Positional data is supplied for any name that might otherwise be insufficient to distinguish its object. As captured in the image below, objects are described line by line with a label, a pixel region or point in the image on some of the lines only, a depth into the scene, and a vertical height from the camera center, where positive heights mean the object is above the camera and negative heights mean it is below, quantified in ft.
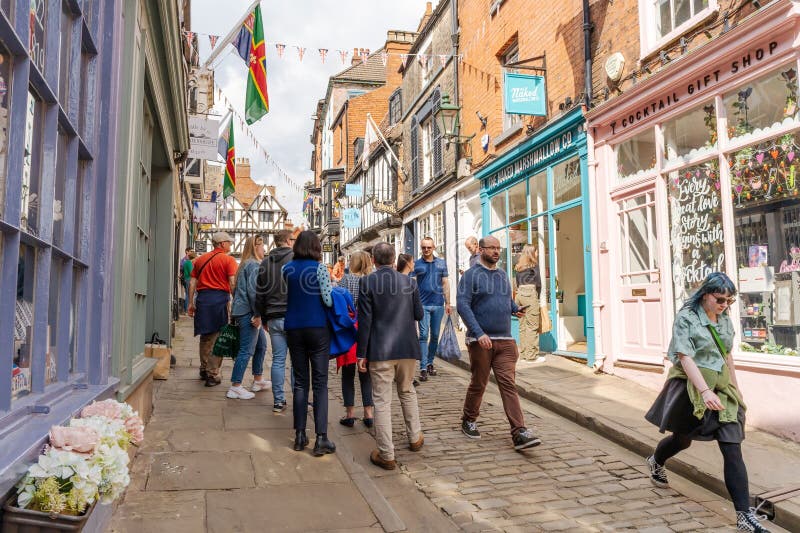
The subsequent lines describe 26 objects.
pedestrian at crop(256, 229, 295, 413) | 18.47 -0.25
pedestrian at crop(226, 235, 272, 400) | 19.89 -0.36
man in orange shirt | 21.02 +0.18
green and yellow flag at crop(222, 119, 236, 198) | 50.24 +11.64
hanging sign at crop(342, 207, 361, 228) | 81.46 +11.28
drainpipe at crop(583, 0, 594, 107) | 27.40 +11.49
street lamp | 41.37 +12.94
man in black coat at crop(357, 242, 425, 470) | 14.60 -1.23
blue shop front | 28.84 +4.49
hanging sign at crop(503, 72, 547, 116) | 30.66 +10.73
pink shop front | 17.58 +3.26
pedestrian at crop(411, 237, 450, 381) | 25.48 +0.03
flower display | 6.02 -1.83
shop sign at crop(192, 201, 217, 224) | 70.49 +10.77
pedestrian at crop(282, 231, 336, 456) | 15.19 -0.88
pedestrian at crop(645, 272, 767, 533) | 11.48 -2.02
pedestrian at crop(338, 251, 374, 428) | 17.78 -3.00
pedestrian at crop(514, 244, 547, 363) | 28.27 -0.09
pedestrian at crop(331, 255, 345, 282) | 37.22 +1.76
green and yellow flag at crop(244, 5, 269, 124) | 31.91 +12.40
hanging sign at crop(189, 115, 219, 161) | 37.63 +10.87
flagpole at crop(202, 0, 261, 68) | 30.75 +14.20
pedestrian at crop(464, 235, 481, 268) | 27.07 +2.44
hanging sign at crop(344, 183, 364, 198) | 81.71 +15.39
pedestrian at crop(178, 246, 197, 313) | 47.62 +2.76
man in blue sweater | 16.53 -0.91
